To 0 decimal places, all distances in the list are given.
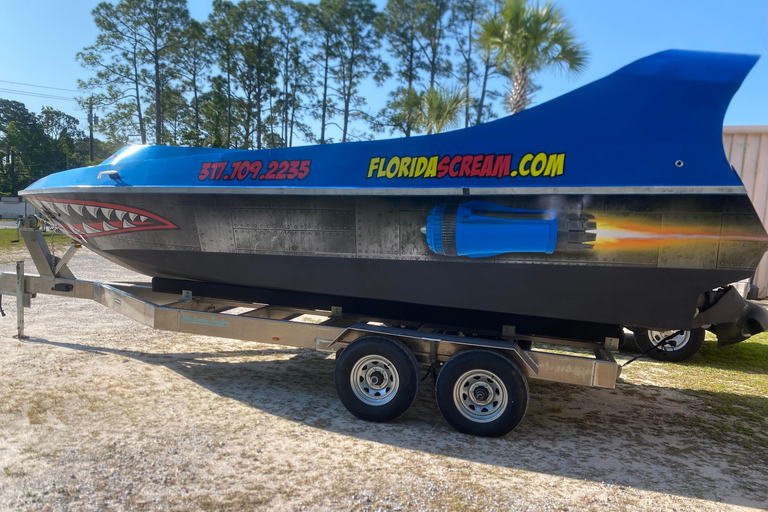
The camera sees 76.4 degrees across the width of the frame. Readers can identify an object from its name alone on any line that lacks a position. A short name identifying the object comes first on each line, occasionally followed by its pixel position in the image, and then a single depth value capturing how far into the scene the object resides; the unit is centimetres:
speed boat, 336
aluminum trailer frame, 371
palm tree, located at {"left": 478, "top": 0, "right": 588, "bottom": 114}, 1136
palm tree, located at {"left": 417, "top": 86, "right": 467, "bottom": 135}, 1437
